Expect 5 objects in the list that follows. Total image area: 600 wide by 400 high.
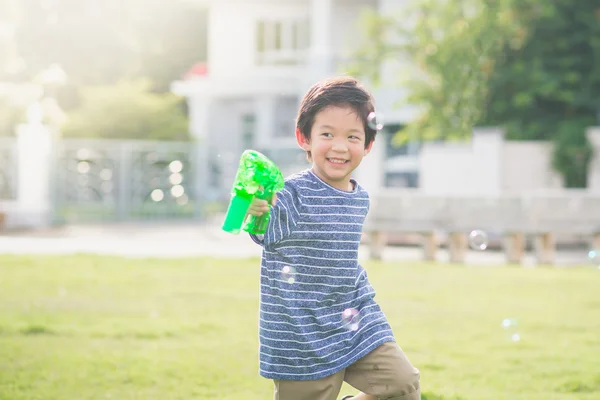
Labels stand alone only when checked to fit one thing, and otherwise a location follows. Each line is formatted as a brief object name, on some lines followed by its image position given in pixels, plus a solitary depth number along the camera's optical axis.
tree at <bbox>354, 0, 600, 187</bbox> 19.88
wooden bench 13.66
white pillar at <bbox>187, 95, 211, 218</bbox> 23.94
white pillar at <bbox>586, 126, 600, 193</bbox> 18.19
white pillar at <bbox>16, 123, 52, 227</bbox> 20.28
